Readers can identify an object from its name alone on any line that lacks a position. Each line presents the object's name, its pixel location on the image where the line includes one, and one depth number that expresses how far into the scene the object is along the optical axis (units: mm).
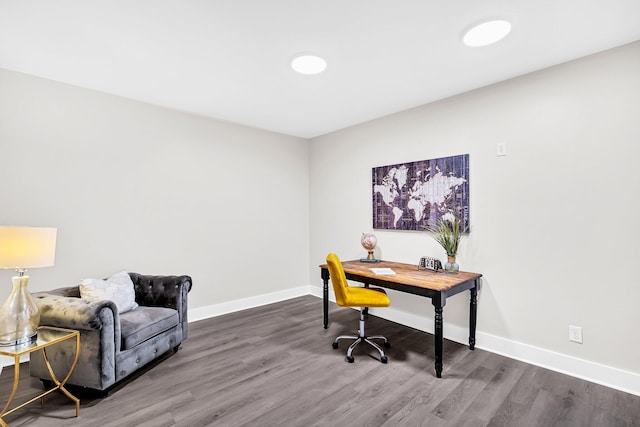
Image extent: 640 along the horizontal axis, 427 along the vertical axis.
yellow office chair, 2588
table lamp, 1737
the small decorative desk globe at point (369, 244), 3578
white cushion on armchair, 2395
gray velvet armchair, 2000
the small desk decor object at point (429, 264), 2991
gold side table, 1743
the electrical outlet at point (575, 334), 2316
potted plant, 2863
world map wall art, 2975
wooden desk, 2324
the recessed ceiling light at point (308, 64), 2293
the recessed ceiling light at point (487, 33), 1916
